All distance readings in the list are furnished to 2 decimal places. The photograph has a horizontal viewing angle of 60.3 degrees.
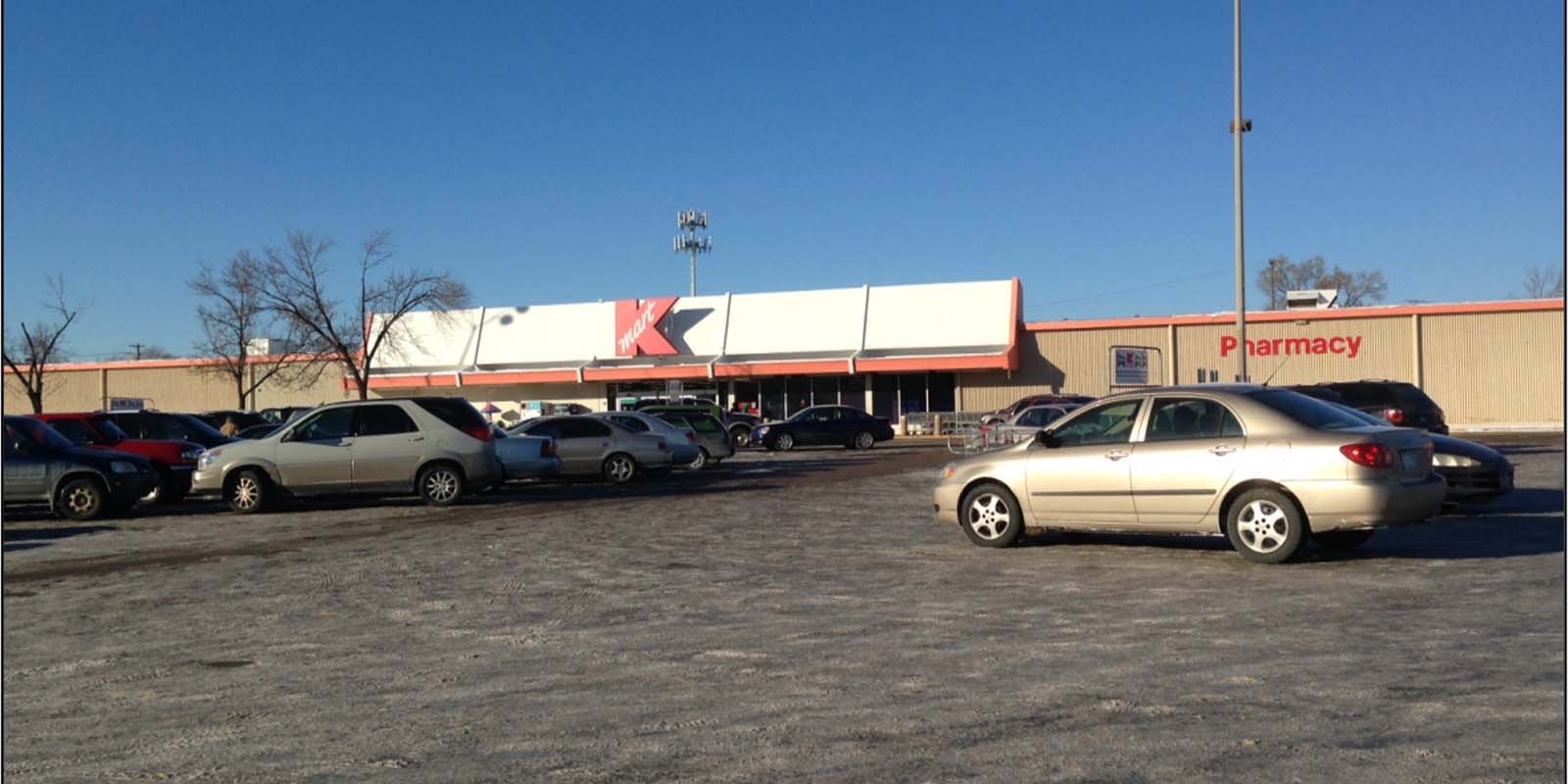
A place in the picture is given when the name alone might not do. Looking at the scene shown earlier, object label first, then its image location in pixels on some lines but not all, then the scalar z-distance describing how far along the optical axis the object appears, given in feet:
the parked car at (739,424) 138.77
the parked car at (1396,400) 78.12
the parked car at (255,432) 90.36
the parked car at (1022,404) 112.98
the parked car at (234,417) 111.65
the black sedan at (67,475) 60.64
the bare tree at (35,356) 172.24
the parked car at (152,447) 71.00
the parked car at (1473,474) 48.16
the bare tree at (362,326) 175.01
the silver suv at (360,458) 62.85
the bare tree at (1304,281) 297.74
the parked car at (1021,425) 79.87
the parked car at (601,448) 81.51
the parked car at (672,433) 86.84
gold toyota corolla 35.09
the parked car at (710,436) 99.66
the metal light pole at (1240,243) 97.66
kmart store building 153.28
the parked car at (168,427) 75.10
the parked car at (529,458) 73.51
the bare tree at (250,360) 175.73
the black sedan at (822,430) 132.36
